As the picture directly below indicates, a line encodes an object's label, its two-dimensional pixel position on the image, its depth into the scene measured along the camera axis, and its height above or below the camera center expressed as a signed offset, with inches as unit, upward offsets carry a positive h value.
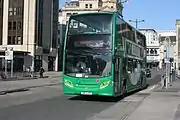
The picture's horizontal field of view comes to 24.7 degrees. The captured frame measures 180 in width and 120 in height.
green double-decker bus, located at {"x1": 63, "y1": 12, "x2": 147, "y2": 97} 763.4 +20.8
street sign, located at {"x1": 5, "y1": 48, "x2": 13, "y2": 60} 1396.4 +37.4
